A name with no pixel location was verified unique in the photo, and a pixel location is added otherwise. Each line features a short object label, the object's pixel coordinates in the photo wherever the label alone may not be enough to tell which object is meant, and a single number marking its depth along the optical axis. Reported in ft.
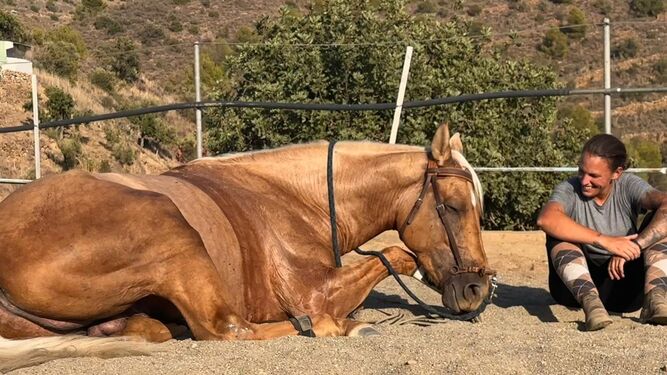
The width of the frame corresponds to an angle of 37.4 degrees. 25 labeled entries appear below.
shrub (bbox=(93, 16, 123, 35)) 143.54
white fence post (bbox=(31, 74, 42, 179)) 31.67
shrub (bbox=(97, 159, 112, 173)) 71.82
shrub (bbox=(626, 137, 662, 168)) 89.56
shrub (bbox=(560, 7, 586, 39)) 141.18
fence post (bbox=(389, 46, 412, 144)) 26.99
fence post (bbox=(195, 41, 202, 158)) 30.04
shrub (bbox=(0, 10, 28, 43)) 105.91
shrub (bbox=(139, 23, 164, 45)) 145.18
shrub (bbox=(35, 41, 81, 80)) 98.92
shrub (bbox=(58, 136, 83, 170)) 71.41
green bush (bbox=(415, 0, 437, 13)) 155.94
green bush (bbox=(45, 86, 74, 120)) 80.69
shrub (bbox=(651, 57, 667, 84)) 119.96
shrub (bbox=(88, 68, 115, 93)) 102.11
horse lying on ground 13.82
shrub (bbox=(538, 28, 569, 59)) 135.13
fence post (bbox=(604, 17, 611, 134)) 28.02
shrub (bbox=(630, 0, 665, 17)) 143.54
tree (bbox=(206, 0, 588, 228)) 51.21
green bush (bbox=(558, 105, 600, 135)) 98.99
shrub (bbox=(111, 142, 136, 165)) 77.30
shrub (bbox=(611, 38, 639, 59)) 127.24
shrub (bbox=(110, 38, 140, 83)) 114.01
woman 17.34
